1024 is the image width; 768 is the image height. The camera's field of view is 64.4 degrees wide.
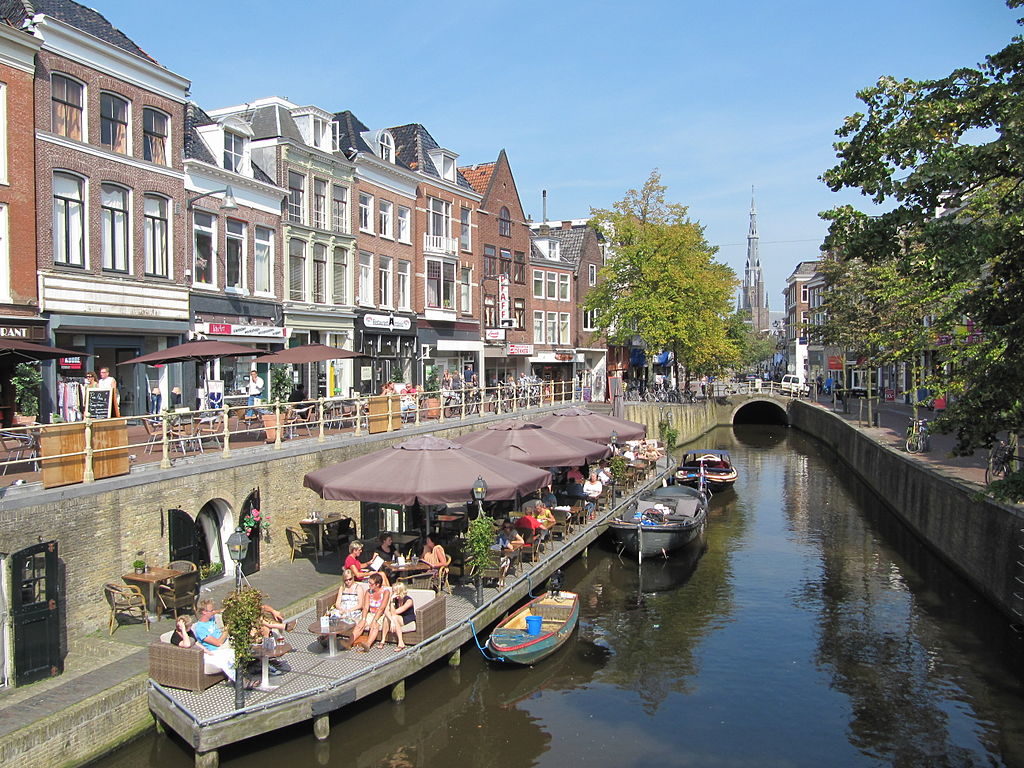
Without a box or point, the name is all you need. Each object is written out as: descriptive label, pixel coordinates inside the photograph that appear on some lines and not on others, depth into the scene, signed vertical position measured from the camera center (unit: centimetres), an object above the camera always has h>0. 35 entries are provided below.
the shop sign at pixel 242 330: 2589 +114
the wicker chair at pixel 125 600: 1286 -379
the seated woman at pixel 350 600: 1297 -380
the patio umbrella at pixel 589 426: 2553 -198
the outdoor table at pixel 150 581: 1319 -353
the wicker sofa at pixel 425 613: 1313 -414
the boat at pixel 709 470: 3331 -439
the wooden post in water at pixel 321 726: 1129 -505
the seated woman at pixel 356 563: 1395 -349
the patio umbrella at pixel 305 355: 2142 +24
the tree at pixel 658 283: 5025 +516
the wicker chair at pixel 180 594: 1320 -378
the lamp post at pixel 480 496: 1431 -236
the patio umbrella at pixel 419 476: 1444 -209
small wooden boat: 1420 -488
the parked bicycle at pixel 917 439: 2944 -269
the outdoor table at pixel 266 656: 1107 -403
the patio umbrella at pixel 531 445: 2028 -209
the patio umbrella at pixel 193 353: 1833 +25
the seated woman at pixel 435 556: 1518 -361
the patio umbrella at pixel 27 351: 1448 +23
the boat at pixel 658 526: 2233 -450
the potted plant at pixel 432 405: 2779 -142
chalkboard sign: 1697 -84
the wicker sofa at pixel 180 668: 1098 -413
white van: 6762 -195
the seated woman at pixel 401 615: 1302 -409
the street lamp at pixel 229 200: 1995 +405
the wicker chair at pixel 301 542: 1795 -395
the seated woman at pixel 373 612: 1283 -395
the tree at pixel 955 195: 901 +203
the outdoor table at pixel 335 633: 1228 -411
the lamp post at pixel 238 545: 1171 -263
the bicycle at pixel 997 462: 1886 -236
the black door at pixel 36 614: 1096 -344
